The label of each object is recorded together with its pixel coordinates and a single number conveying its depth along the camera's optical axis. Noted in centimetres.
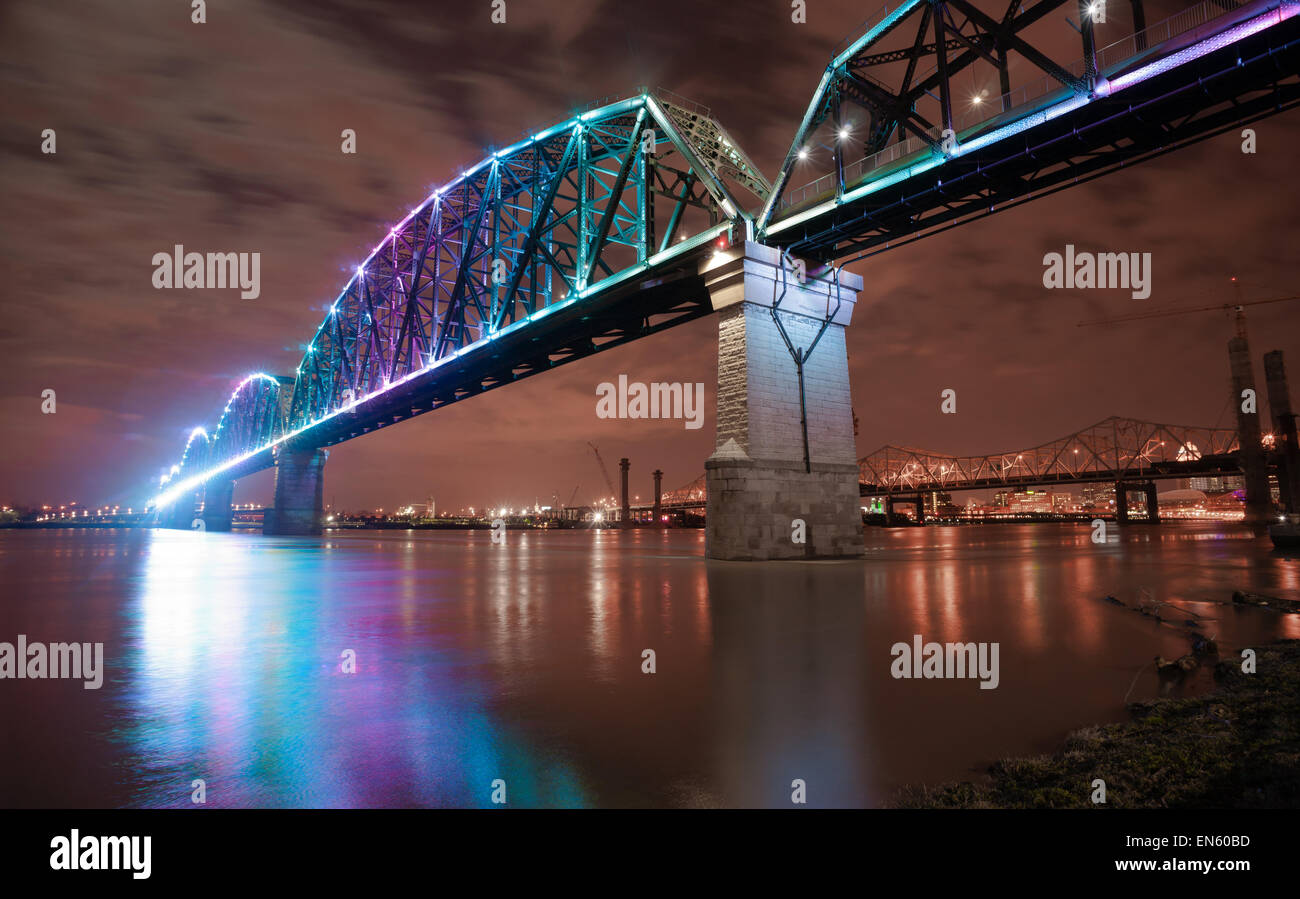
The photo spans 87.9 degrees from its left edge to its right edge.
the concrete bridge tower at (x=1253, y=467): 8775
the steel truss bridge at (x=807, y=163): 1947
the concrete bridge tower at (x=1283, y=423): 8588
